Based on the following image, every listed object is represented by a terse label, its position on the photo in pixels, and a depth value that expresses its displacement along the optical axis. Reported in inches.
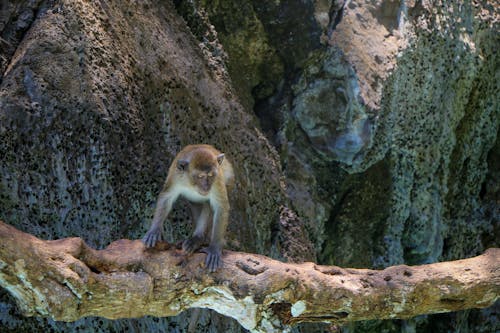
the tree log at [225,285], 258.5
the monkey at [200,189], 313.6
